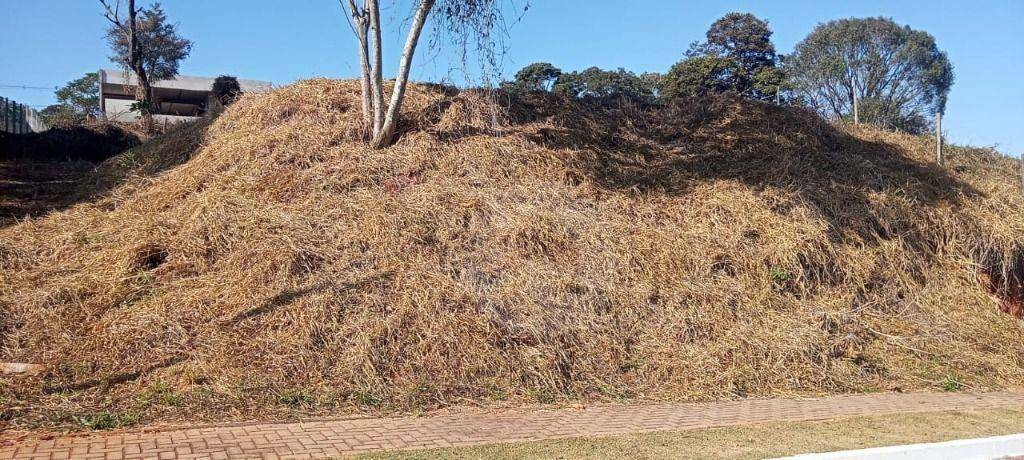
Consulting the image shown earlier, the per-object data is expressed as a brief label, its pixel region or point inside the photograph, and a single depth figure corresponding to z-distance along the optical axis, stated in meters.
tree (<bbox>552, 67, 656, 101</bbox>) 41.94
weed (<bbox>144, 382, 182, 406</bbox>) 6.63
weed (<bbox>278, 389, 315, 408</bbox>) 6.96
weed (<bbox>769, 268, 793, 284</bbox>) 10.87
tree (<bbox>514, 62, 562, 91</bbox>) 40.05
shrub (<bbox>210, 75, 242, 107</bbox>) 25.80
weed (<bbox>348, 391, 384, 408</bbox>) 7.16
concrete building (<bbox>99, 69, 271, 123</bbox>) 35.47
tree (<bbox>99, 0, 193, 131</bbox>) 31.47
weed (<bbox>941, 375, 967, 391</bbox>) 9.24
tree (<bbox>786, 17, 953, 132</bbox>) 34.31
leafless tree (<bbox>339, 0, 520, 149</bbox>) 11.43
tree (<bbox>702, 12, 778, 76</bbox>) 38.22
